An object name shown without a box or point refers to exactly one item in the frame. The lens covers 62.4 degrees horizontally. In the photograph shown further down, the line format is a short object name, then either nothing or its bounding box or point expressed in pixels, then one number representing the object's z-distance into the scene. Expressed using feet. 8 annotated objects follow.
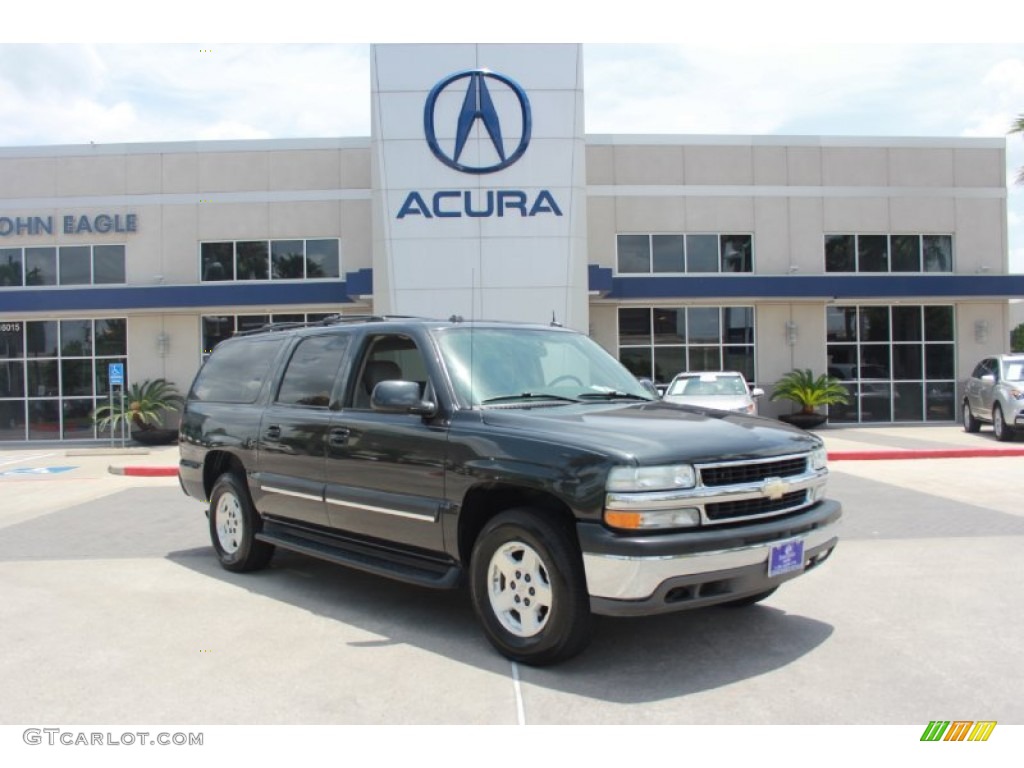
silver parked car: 57.47
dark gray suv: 13.64
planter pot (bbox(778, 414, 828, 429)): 71.27
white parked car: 50.14
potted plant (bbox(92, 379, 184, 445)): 68.74
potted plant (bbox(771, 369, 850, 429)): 70.90
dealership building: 73.51
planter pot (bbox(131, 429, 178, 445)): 69.10
